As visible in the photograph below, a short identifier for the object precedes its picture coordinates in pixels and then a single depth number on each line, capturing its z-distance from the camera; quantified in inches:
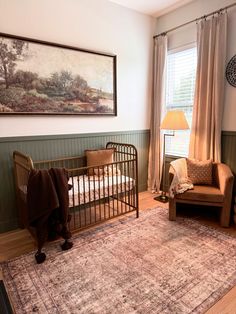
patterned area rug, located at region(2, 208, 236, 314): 60.7
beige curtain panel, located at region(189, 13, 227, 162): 107.2
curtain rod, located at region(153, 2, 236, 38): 103.2
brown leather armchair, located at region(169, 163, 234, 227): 99.4
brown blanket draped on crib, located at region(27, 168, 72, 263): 74.4
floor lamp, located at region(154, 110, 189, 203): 115.6
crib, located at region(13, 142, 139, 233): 92.0
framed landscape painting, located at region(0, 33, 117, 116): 93.2
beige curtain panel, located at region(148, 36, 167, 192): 135.9
